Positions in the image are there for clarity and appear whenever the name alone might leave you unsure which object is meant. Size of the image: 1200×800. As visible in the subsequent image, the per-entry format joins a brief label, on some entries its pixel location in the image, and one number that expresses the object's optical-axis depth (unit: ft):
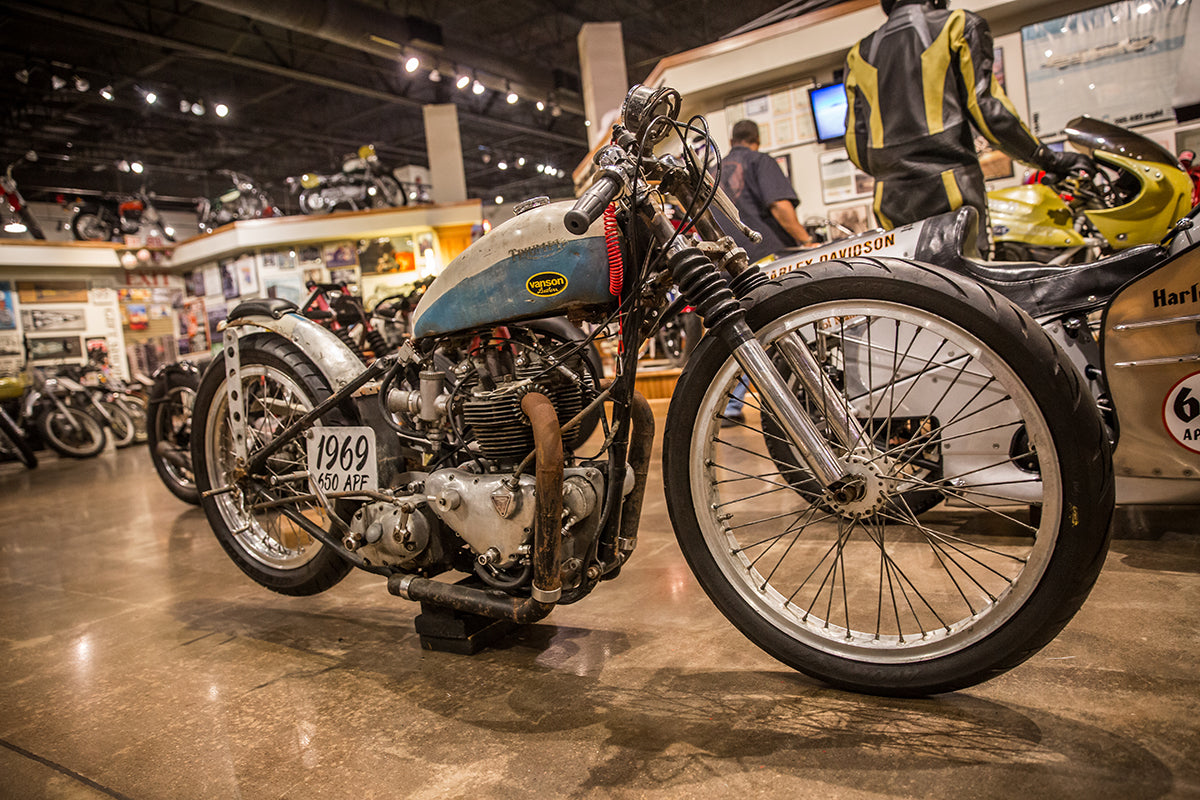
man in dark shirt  14.56
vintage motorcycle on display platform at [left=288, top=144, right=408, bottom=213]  40.40
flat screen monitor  19.97
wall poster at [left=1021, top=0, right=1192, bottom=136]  16.87
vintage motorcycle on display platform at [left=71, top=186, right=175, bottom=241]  43.21
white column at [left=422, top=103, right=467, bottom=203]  40.52
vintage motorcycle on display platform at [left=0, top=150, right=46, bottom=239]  38.52
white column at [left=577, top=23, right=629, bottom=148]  29.66
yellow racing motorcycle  11.26
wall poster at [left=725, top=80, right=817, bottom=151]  20.66
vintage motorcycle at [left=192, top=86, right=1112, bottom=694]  4.20
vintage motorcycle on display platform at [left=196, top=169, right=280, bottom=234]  44.09
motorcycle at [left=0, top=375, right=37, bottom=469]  24.97
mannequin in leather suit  8.99
